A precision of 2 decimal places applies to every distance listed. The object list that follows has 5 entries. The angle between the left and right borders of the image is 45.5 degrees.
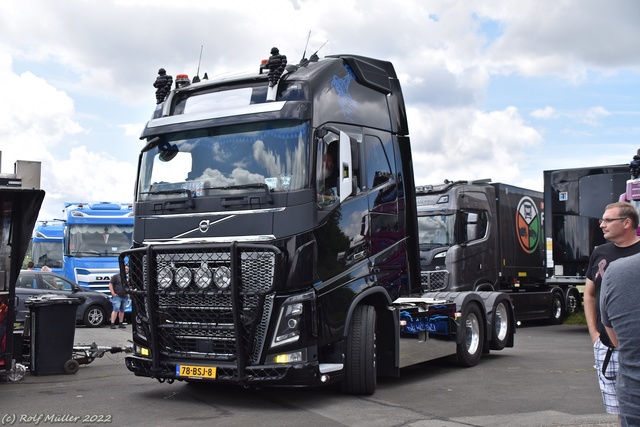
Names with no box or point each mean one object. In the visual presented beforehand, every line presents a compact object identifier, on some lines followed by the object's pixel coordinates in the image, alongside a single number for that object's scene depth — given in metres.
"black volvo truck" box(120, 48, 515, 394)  7.66
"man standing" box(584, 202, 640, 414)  5.33
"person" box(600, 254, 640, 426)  3.38
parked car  19.00
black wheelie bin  10.23
